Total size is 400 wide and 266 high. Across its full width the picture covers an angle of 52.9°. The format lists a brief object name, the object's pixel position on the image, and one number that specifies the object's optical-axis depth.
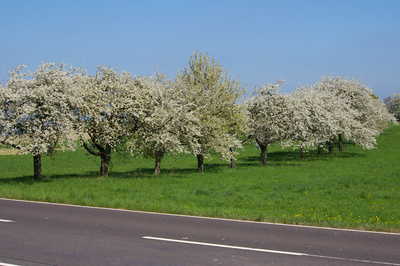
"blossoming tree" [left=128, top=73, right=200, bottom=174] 27.56
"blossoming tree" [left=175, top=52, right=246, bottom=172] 31.59
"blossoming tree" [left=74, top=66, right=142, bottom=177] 26.47
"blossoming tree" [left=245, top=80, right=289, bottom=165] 38.41
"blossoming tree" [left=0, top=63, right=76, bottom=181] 24.08
